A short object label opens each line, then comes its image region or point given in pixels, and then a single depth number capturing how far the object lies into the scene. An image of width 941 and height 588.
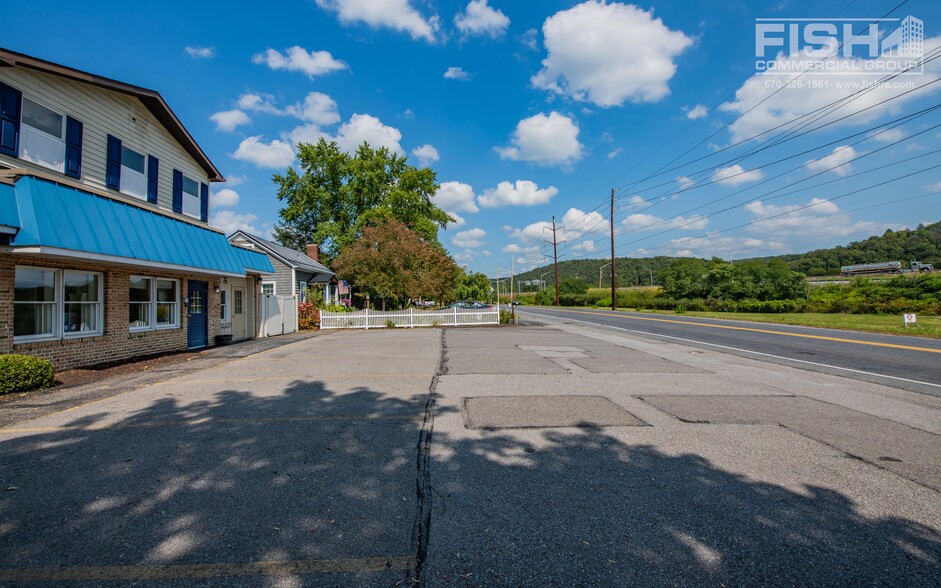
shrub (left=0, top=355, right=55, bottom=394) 6.88
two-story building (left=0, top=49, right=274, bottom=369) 7.78
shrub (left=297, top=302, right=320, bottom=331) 21.98
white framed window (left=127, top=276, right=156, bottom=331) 10.95
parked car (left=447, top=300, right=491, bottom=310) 35.12
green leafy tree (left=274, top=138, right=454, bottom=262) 41.56
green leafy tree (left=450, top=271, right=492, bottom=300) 67.53
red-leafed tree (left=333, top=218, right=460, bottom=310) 23.89
